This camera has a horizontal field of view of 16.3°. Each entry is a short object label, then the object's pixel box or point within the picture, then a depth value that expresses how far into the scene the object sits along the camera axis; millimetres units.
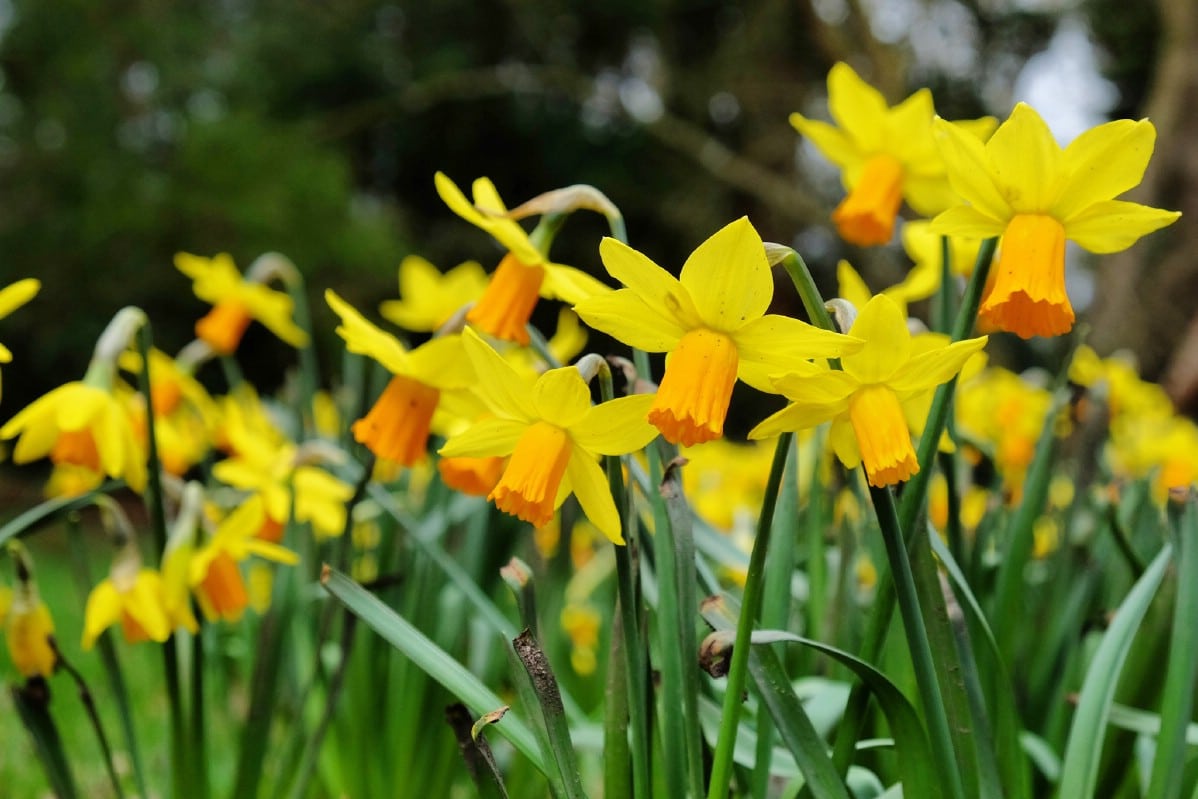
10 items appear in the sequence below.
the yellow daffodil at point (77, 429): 1267
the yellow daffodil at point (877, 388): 1107
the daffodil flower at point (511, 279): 1212
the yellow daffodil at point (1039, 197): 1130
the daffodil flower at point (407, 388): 1237
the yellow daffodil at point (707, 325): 1110
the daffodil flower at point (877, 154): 1283
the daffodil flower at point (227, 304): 1728
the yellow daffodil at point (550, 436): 1140
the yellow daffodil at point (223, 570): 1282
